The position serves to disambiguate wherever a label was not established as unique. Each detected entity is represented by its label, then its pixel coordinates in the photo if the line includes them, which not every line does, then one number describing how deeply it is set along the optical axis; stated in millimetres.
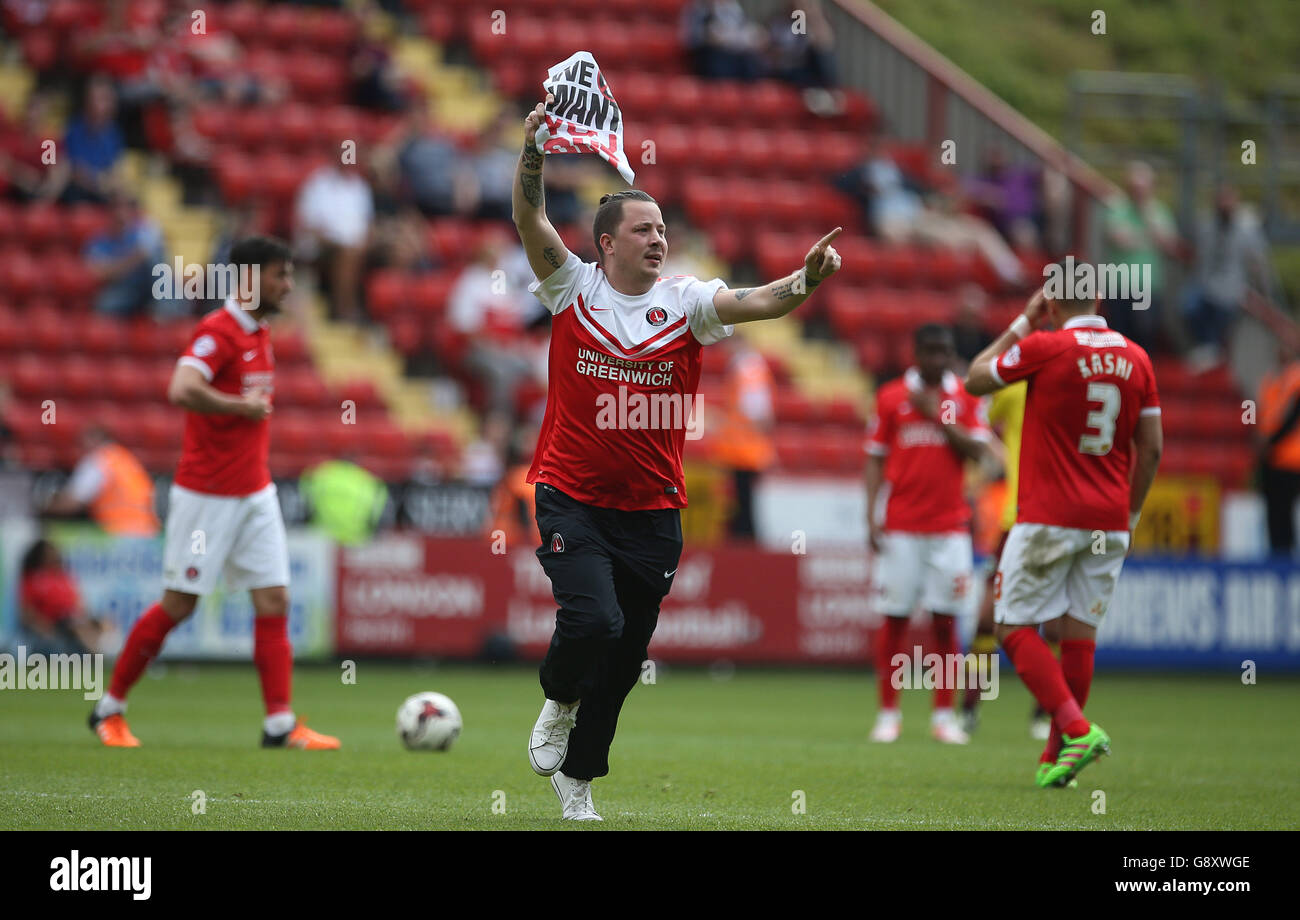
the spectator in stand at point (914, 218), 23250
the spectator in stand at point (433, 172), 22359
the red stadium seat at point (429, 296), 21344
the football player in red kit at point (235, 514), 10023
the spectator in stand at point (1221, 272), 22750
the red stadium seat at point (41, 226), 20812
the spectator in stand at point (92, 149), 21156
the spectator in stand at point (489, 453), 19016
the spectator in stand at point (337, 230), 21031
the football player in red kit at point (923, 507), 12344
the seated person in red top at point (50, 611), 16172
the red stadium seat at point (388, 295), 21297
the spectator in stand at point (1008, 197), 23812
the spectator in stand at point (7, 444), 17234
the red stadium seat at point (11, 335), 19797
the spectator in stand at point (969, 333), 20219
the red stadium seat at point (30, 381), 19484
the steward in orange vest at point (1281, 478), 19547
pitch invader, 7133
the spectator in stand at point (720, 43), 25297
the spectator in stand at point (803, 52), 25594
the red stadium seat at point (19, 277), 20250
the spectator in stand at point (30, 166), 21047
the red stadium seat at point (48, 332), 19859
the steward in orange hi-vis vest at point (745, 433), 18797
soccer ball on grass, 10180
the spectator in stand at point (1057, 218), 23656
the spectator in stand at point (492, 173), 22484
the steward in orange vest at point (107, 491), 16656
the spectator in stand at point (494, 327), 20422
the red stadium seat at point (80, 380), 19578
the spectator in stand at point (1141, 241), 23031
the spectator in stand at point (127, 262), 20188
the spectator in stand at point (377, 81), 23281
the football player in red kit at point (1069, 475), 8938
